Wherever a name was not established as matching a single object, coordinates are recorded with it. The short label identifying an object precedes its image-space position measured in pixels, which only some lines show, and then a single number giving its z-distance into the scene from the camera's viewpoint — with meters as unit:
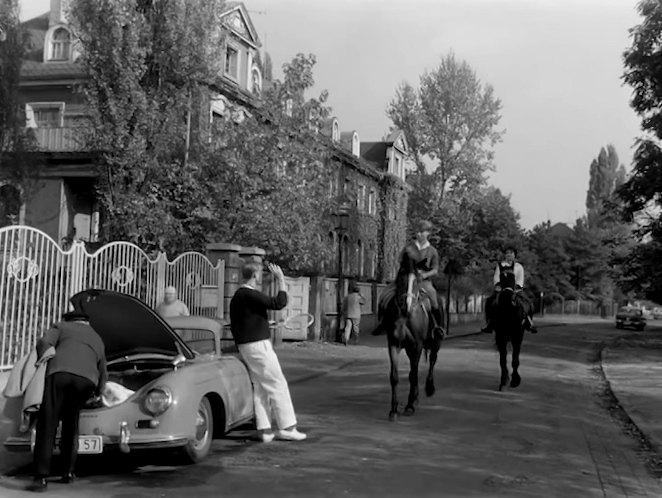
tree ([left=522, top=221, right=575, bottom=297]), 59.78
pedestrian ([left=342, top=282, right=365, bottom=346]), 23.38
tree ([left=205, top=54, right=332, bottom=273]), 19.86
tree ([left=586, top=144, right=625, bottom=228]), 103.06
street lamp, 23.14
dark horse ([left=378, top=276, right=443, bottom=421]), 9.51
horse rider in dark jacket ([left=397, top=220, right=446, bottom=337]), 9.70
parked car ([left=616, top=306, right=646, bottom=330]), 47.94
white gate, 10.02
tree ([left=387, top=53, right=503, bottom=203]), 51.16
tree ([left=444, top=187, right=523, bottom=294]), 32.69
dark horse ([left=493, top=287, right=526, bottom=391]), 12.22
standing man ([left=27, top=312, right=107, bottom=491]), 5.81
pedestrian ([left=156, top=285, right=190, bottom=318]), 12.45
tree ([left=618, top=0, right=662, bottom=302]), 24.80
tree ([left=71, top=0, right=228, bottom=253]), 19.33
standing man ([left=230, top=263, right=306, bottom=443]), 7.69
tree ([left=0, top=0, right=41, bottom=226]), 22.30
